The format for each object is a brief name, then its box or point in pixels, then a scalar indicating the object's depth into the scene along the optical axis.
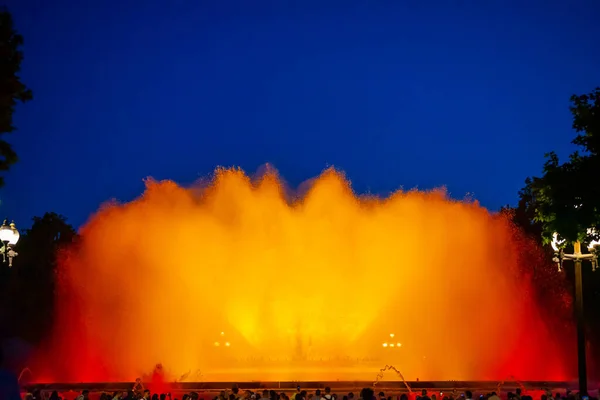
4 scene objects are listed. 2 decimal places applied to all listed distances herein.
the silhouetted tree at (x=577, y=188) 14.98
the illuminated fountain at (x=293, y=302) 30.33
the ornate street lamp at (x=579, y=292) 14.94
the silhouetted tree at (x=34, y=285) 37.38
